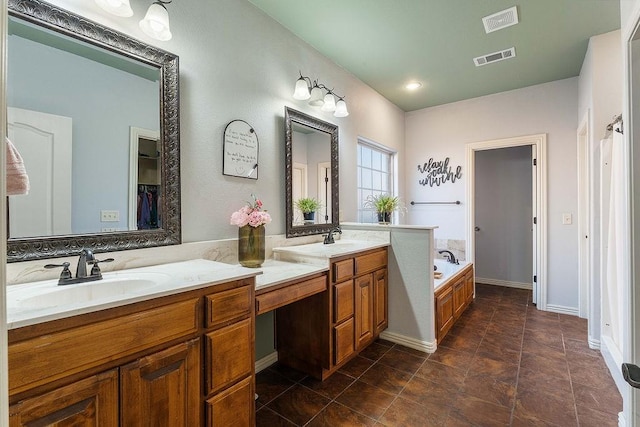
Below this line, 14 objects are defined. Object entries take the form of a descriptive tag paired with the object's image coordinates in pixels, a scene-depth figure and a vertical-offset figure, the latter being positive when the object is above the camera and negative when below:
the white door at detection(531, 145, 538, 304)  3.49 +0.01
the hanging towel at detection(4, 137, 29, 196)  0.87 +0.12
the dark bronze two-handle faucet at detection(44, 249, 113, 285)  1.20 -0.24
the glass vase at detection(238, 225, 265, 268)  1.85 -0.19
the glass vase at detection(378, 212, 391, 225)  3.16 -0.03
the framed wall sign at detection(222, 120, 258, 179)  1.97 +0.45
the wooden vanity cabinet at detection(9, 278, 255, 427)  0.83 -0.51
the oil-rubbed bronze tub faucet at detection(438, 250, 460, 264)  3.62 -0.54
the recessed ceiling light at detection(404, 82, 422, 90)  3.41 +1.52
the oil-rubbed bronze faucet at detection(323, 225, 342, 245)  2.59 -0.22
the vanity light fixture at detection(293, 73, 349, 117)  2.38 +1.02
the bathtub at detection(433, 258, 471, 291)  2.83 -0.63
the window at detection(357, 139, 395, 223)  3.43 +0.53
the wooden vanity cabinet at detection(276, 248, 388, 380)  2.02 -0.78
